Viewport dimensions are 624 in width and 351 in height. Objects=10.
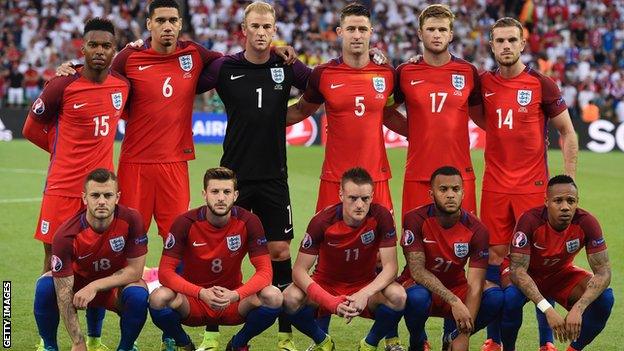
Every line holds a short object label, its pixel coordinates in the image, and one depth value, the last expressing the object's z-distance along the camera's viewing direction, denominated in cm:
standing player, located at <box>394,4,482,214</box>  1709
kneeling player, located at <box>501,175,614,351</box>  1572
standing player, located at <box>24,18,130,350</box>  1670
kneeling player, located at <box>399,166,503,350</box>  1587
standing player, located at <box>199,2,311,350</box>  1709
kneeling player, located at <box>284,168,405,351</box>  1589
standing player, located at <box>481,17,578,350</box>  1719
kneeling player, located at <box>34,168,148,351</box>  1540
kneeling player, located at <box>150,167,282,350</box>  1566
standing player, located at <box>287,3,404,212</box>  1712
